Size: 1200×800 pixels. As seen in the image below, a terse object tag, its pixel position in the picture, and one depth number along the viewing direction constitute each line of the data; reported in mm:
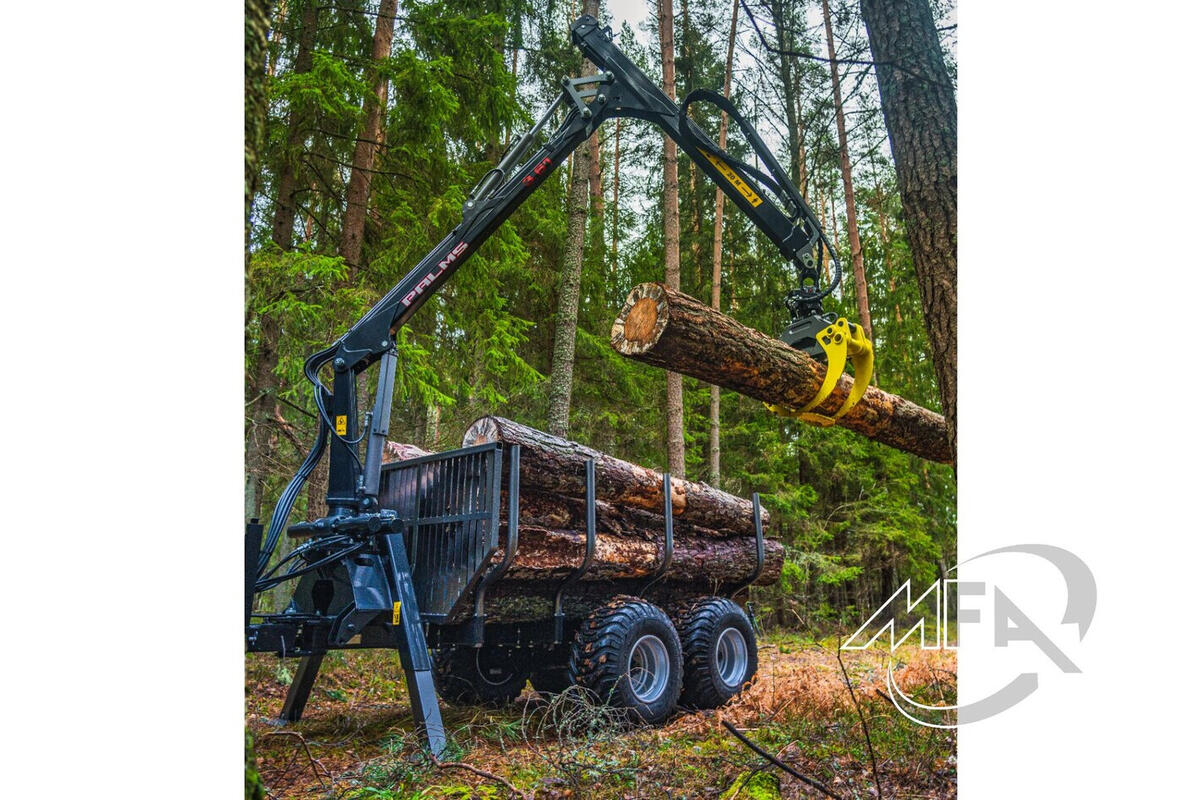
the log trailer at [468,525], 3057
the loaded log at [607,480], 3641
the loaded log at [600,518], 3656
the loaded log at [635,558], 3611
